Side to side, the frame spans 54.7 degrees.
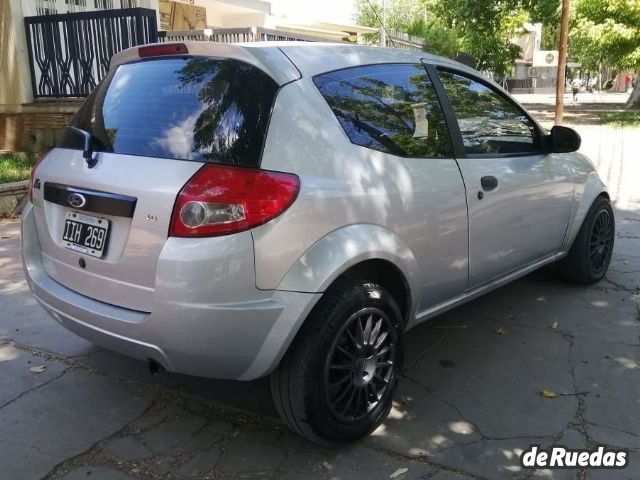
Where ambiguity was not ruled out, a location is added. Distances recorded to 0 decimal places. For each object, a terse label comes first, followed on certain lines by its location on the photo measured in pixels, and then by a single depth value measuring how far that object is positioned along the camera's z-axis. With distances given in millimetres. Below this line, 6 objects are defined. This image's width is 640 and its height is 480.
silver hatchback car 2389
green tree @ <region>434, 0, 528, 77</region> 21172
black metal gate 8680
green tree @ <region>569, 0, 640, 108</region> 18797
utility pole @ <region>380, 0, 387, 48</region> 18125
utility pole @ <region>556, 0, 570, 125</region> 13312
